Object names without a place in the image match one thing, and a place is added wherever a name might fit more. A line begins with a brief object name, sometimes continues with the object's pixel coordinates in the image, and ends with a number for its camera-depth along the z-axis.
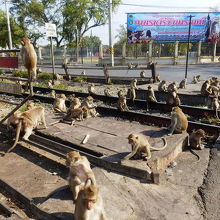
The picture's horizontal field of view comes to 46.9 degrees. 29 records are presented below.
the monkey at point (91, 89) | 12.05
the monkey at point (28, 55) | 4.37
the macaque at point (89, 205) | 2.74
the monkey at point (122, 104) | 9.16
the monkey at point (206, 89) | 10.71
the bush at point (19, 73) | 22.08
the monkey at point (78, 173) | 3.83
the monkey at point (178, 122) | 6.56
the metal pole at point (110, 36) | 27.52
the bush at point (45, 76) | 19.38
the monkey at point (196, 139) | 6.24
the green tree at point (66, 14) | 42.09
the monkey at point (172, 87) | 9.88
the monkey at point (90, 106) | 8.67
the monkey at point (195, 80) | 15.33
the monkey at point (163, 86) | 11.70
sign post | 15.09
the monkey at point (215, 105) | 8.54
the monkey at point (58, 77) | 18.27
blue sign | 33.59
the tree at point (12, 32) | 41.94
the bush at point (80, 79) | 18.45
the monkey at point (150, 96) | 10.24
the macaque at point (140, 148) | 5.17
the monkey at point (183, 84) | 13.55
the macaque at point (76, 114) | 8.18
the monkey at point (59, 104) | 9.27
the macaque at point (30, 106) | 7.49
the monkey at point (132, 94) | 10.71
